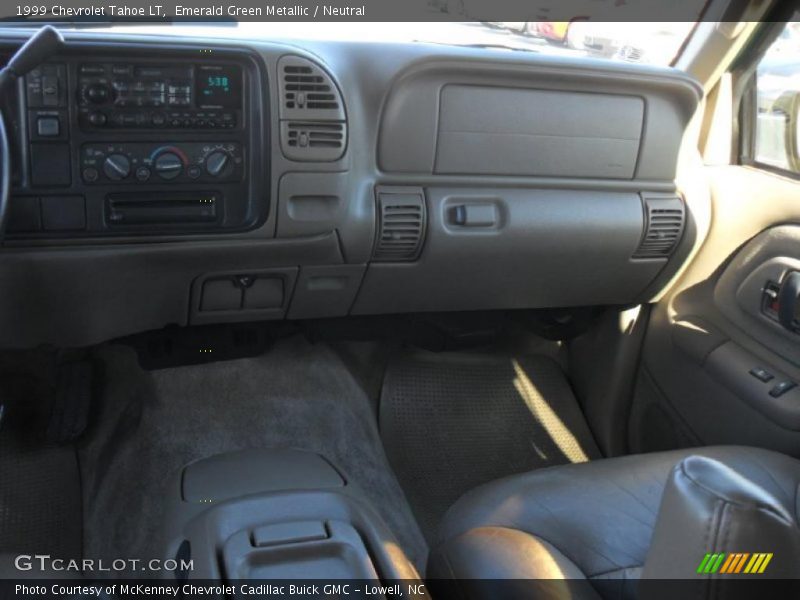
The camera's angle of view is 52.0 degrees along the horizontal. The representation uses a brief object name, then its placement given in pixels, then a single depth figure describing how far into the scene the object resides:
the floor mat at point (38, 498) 2.10
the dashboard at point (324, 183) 1.84
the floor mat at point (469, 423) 2.58
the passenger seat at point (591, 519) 0.94
